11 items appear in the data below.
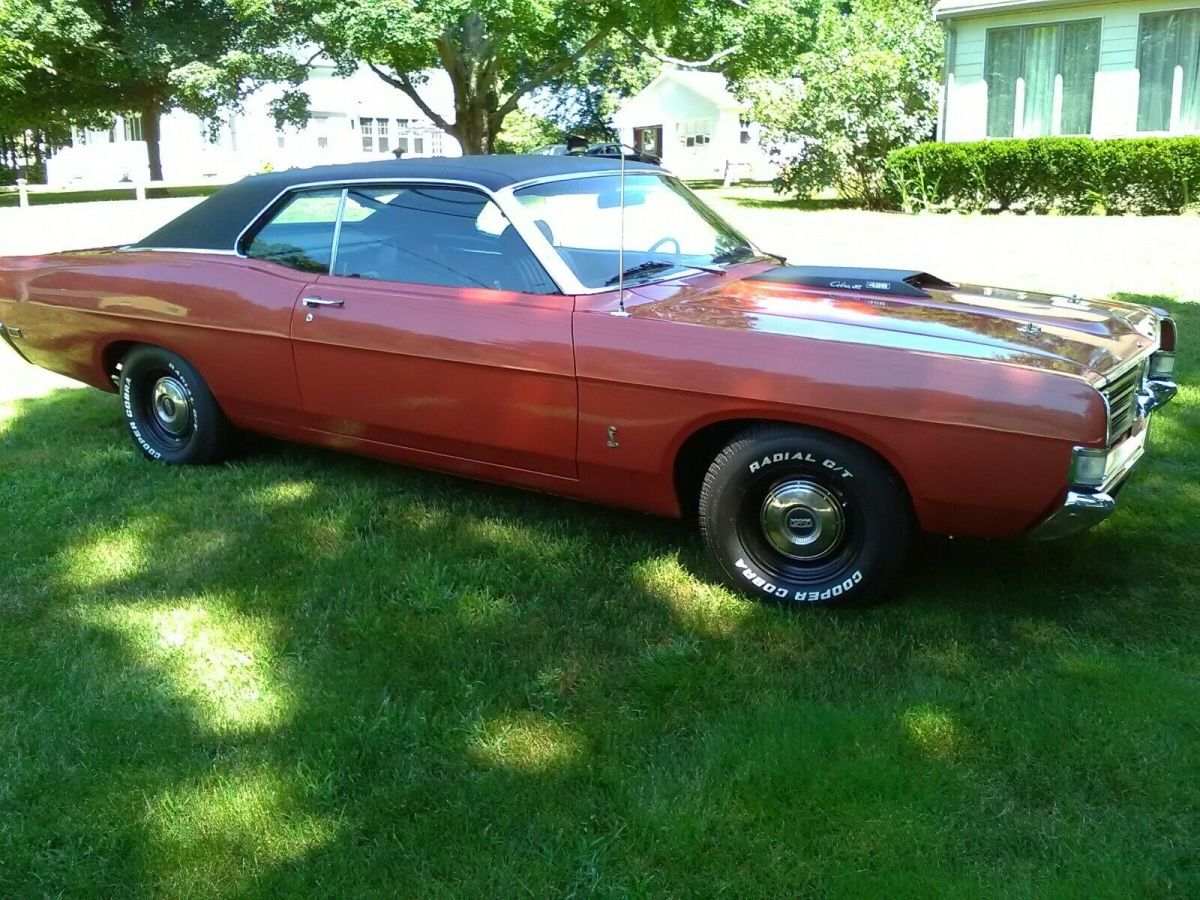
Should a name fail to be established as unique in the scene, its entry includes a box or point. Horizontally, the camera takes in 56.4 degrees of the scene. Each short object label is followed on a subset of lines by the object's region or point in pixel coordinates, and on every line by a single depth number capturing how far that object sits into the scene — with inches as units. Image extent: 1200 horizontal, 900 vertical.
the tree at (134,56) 1090.1
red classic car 129.3
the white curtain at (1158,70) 666.8
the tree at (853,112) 772.0
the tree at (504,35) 986.7
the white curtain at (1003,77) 717.9
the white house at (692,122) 1771.7
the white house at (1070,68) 665.6
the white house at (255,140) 1689.2
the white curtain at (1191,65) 660.7
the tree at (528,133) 1972.2
